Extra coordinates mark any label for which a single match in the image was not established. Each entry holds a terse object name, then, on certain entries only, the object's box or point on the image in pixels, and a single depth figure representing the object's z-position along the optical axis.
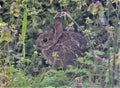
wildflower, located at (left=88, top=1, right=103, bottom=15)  8.11
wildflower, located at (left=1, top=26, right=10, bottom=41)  7.77
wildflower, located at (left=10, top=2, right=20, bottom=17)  8.58
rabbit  8.87
